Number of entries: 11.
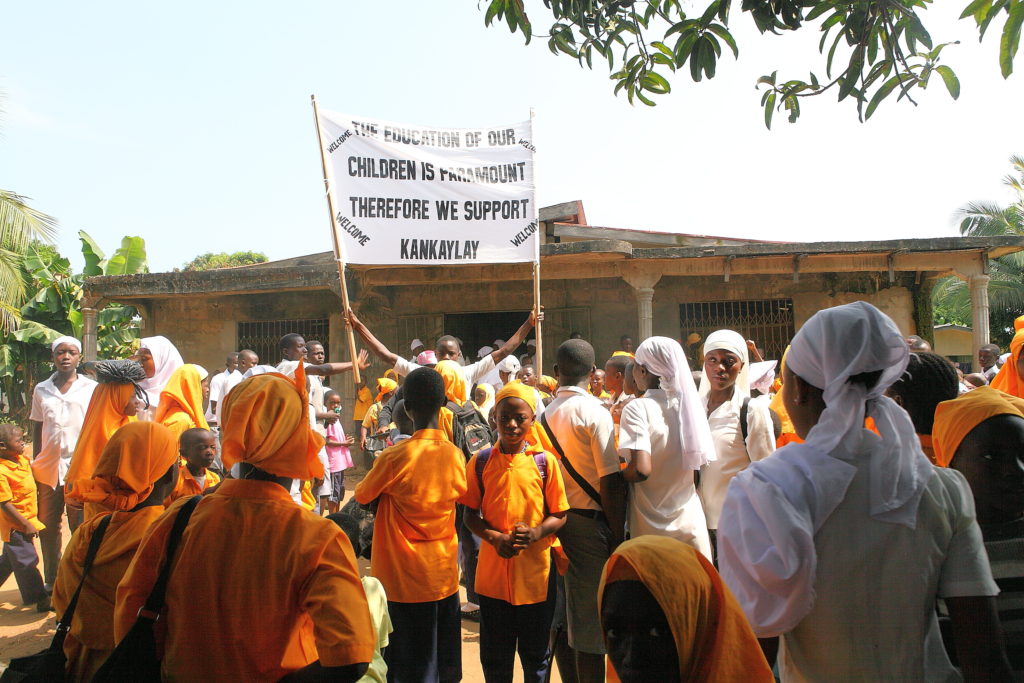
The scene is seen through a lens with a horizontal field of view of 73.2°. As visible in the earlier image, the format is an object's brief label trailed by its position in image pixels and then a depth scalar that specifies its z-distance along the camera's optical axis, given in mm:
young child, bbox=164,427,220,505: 3289
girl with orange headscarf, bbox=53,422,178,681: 2100
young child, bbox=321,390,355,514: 6766
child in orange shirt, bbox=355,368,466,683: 2965
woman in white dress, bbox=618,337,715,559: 3066
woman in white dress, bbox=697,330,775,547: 3234
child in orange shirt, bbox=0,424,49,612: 4812
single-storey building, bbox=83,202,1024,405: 9188
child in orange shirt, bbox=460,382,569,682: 3062
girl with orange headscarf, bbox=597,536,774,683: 1371
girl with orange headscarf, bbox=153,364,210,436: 3982
